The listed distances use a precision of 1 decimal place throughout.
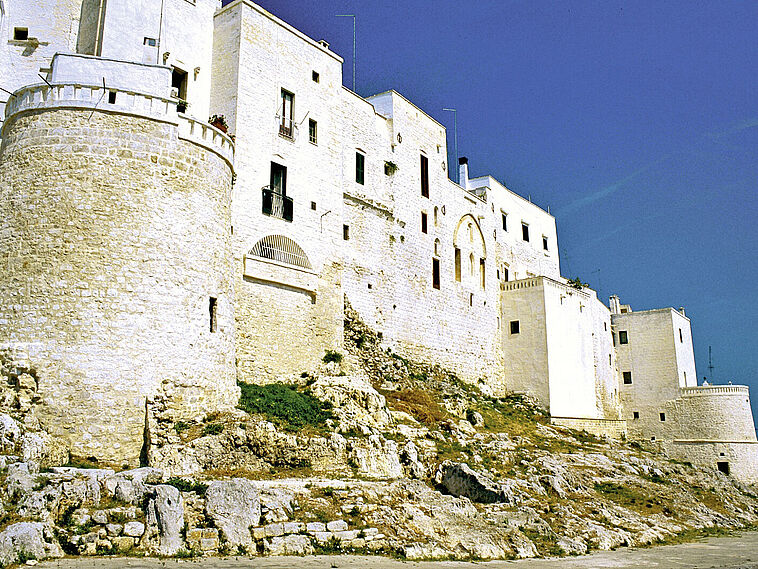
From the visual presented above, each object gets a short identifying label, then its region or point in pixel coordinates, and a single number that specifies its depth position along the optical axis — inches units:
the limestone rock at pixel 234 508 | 525.3
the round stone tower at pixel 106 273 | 634.2
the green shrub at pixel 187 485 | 554.6
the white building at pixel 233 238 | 653.3
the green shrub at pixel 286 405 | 769.6
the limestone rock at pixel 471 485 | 776.9
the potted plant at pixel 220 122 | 906.7
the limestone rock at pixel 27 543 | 443.5
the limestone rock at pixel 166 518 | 495.2
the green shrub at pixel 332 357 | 1001.1
